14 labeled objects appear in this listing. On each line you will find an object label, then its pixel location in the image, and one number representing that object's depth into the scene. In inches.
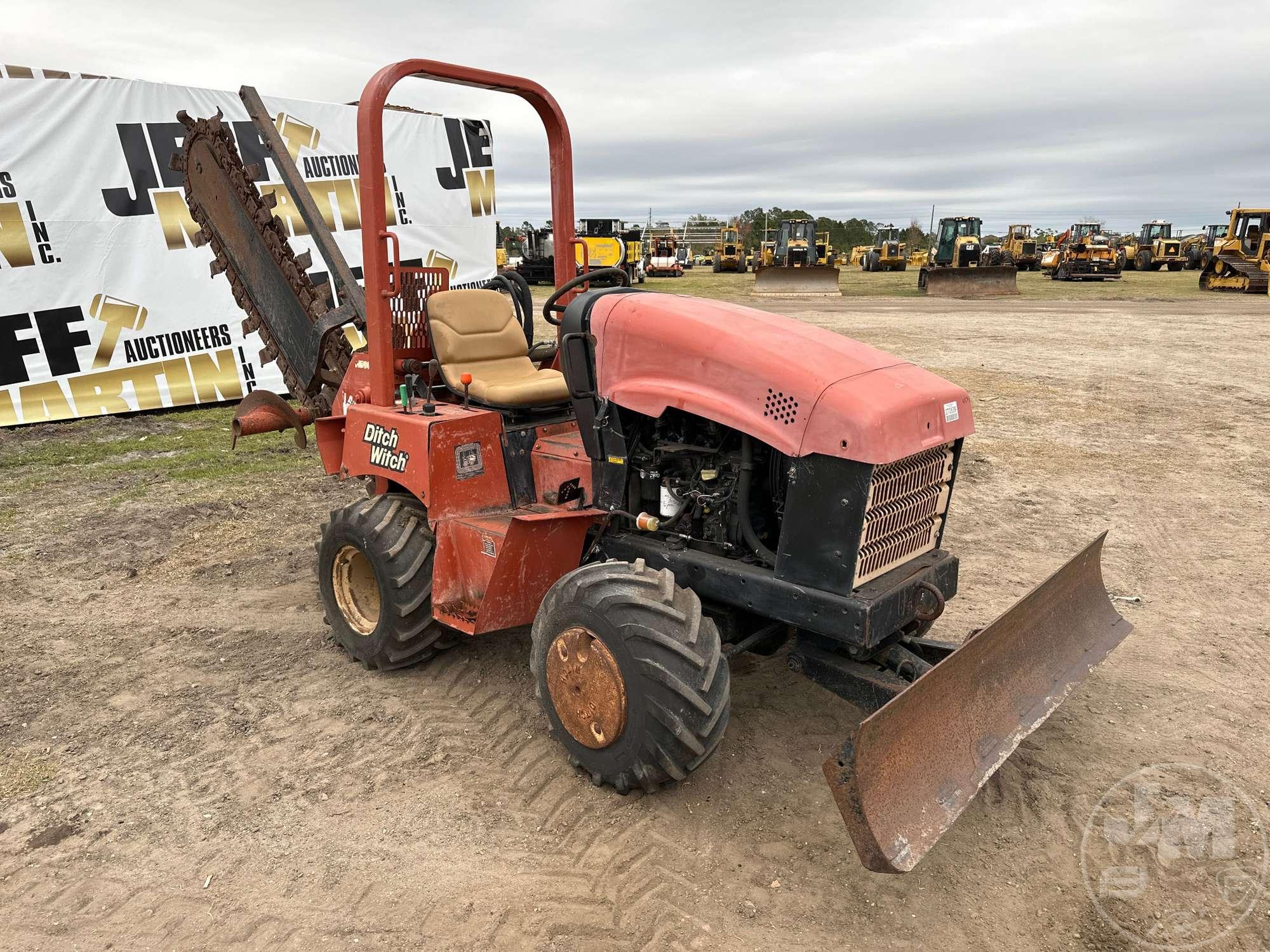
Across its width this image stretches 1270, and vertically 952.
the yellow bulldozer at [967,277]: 1005.8
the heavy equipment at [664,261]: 1387.8
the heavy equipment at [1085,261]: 1224.2
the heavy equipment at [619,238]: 1011.3
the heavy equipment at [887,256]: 1572.3
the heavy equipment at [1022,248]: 1554.7
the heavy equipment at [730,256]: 1537.9
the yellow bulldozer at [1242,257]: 983.0
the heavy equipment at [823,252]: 1389.0
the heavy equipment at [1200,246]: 1465.3
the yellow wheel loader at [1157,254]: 1494.8
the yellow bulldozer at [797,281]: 1010.1
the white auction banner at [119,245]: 354.6
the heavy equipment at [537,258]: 1112.8
